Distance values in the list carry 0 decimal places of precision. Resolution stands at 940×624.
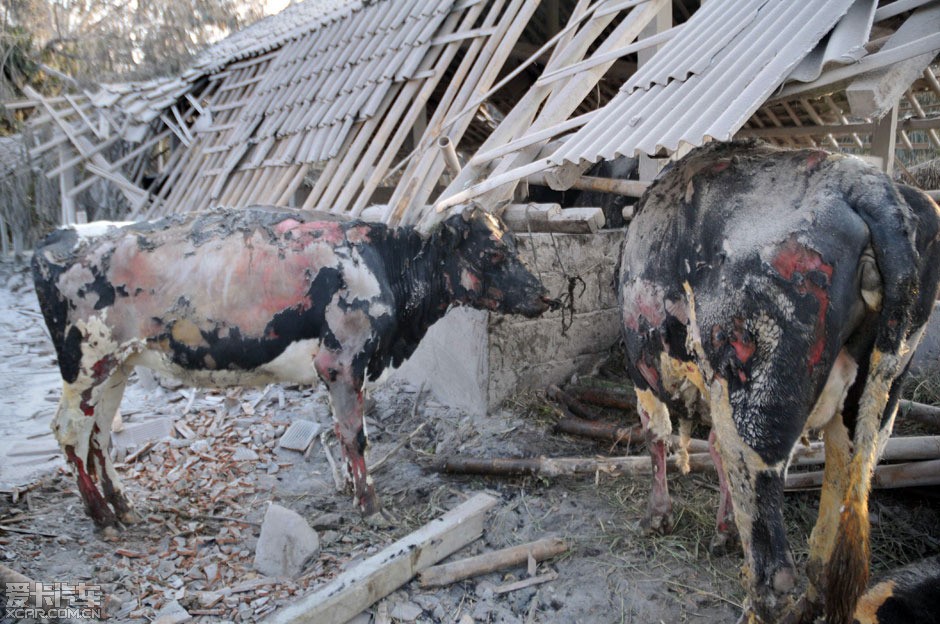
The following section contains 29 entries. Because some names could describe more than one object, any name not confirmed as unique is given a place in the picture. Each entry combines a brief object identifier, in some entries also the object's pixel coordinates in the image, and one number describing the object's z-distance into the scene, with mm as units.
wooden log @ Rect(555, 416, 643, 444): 4844
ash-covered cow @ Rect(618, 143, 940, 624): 2432
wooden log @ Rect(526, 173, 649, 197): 4535
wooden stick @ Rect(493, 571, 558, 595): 3668
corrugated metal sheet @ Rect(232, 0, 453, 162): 7168
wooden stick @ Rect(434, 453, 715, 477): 4375
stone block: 3887
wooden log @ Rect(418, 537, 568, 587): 3707
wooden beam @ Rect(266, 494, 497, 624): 3279
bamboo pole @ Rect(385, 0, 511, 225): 5684
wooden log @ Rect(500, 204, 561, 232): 4707
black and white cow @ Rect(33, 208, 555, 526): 4094
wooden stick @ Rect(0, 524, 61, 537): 4203
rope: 5431
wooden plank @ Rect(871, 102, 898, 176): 5746
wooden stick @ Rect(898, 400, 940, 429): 4332
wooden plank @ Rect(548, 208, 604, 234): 4398
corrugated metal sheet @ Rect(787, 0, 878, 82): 2650
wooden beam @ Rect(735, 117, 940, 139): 7008
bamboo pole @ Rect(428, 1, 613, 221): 5188
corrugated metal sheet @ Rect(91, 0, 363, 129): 9875
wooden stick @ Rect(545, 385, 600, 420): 5488
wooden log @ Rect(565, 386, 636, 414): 5426
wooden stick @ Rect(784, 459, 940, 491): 3766
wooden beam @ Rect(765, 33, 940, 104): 2486
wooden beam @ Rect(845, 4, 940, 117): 2564
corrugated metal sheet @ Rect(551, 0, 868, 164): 2896
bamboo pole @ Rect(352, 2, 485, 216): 6363
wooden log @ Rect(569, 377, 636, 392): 5555
